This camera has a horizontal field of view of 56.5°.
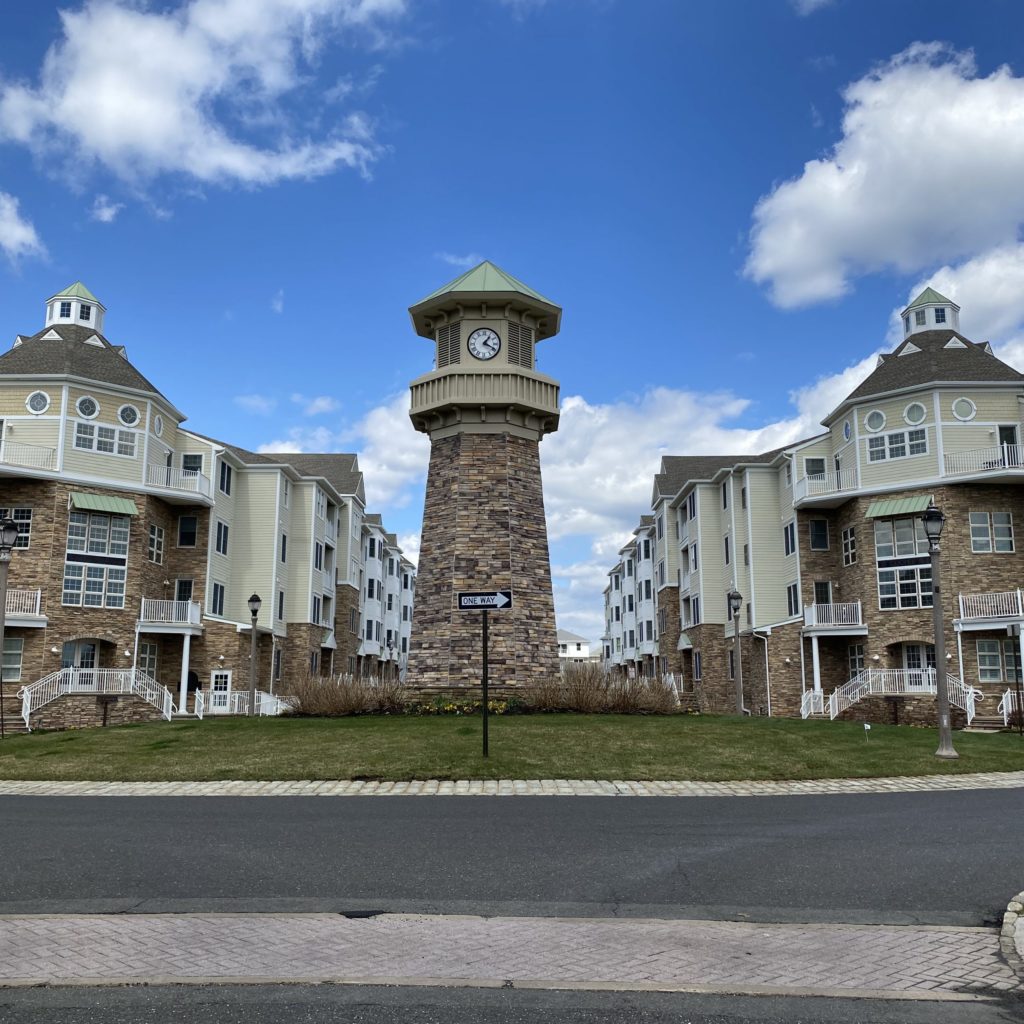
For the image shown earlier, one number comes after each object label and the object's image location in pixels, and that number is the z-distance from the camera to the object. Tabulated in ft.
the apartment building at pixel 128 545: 106.01
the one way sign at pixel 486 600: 52.65
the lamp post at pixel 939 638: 57.98
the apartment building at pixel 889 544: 106.32
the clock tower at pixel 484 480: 96.48
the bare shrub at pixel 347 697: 90.99
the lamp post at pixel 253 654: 92.94
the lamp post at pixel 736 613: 100.86
